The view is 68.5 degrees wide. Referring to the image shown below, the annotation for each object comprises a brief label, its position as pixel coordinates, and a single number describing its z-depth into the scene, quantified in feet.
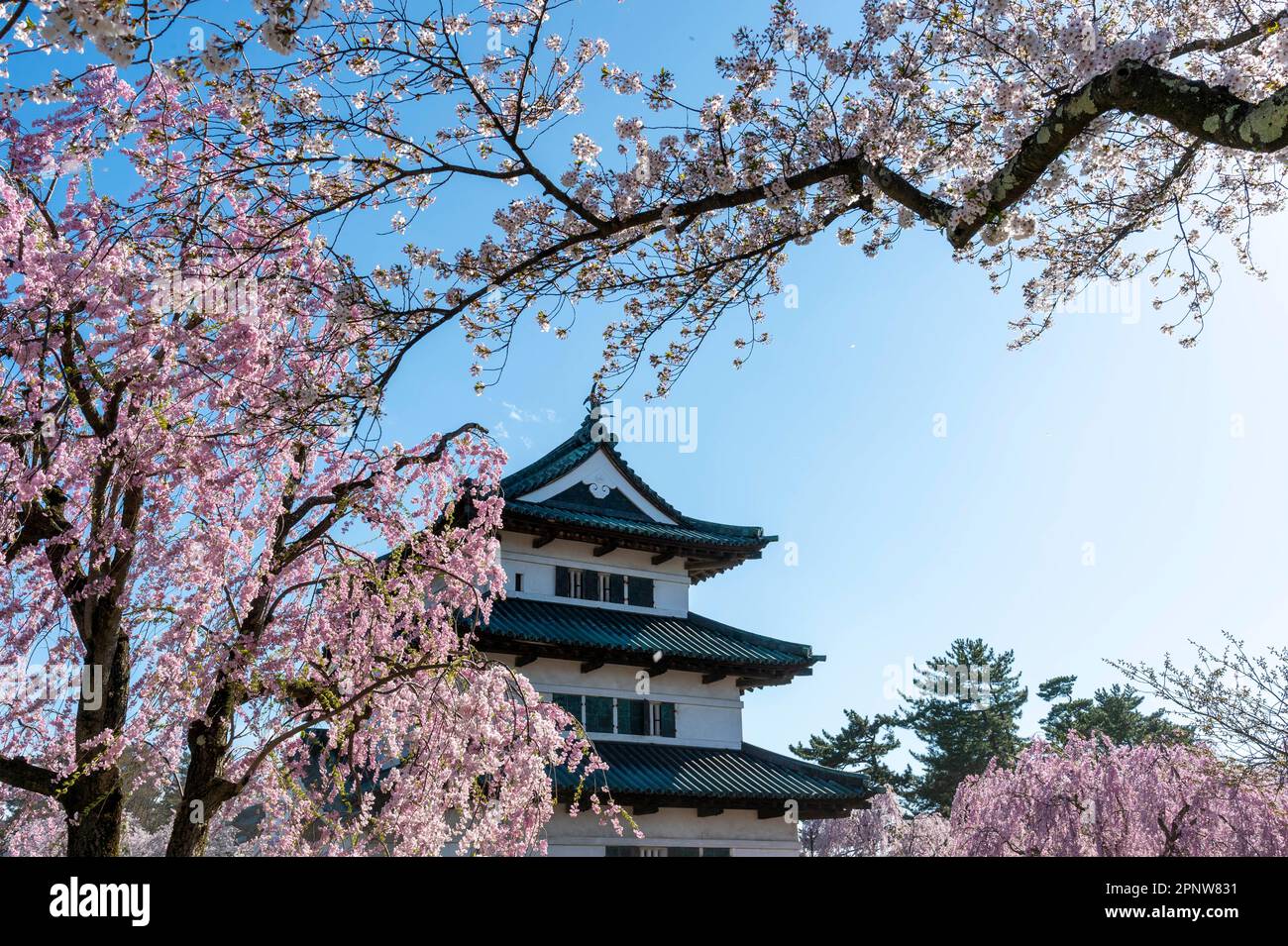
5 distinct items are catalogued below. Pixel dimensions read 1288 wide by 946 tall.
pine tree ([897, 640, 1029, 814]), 130.72
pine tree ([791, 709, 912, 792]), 136.36
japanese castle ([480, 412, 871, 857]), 59.72
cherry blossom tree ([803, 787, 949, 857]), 123.75
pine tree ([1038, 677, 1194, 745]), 133.39
